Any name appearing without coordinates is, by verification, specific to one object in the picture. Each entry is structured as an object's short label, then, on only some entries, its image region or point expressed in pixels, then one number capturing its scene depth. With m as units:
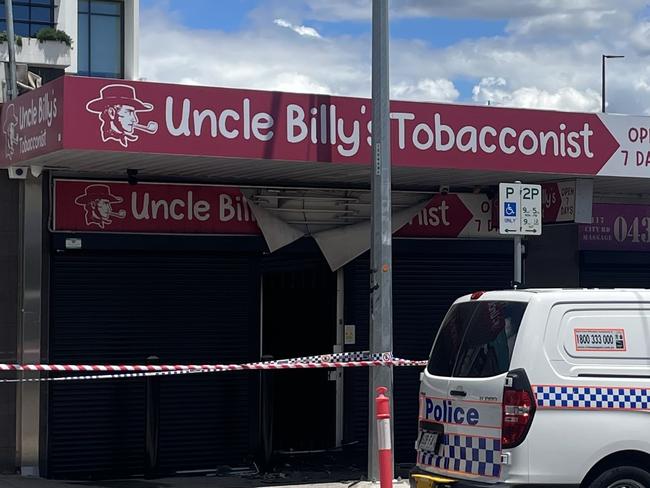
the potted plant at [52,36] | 29.66
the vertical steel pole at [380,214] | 11.62
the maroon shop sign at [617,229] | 15.58
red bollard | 9.26
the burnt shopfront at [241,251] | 11.80
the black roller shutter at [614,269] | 15.61
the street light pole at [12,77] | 13.02
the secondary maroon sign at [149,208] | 12.89
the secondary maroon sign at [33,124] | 11.03
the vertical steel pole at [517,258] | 10.94
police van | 8.47
